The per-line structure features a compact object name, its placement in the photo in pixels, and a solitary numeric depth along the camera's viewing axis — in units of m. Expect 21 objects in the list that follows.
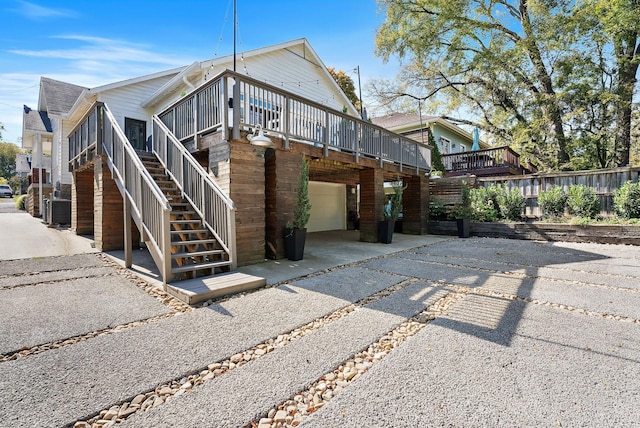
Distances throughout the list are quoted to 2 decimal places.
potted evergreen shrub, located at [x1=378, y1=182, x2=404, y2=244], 8.70
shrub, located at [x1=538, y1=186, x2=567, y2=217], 9.74
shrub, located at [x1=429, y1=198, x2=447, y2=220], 11.41
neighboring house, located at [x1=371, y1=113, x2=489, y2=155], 18.22
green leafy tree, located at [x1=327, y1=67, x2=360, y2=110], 20.38
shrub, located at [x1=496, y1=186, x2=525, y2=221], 10.45
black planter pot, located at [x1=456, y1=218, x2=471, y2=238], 10.18
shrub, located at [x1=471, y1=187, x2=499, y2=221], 10.79
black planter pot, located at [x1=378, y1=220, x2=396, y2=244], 8.69
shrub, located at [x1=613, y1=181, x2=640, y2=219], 8.36
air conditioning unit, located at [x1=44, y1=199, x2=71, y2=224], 10.39
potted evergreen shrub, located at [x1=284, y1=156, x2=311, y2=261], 6.19
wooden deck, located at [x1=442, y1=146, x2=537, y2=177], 15.31
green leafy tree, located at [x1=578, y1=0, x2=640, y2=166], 11.63
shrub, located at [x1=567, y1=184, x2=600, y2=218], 9.13
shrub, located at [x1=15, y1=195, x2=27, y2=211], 16.91
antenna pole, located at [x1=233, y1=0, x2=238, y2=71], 9.20
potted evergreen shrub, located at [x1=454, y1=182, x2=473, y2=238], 10.19
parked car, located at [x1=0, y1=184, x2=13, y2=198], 28.12
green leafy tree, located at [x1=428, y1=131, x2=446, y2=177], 15.24
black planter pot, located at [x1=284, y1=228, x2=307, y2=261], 6.18
